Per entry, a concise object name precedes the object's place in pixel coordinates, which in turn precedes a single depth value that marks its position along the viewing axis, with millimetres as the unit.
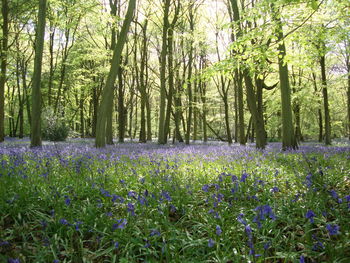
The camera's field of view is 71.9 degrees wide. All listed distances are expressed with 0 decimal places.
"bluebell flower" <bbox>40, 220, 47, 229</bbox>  2765
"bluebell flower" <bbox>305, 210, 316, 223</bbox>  2178
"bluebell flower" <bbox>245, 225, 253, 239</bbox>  2013
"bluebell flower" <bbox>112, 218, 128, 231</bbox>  2347
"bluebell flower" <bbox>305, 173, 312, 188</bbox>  3462
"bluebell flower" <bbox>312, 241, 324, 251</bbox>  2375
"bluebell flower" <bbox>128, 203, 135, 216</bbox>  2686
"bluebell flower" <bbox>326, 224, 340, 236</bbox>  2010
